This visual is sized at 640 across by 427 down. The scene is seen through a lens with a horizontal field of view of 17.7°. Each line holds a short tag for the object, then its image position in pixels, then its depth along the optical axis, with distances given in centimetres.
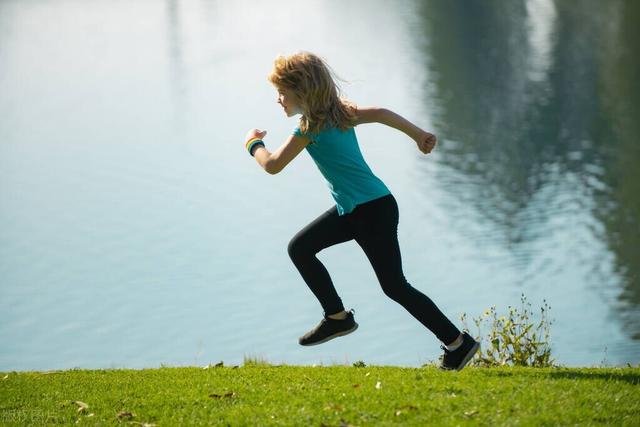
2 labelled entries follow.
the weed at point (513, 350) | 1679
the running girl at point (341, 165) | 1217
